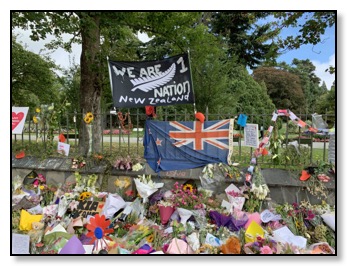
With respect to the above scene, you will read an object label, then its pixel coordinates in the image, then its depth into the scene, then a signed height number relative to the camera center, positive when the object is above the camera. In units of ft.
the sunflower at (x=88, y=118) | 14.90 +0.74
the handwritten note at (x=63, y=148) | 14.77 -0.81
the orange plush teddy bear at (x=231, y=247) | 10.05 -4.03
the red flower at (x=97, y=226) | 10.98 -3.60
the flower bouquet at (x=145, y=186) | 12.93 -2.47
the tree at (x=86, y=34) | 15.53 +5.99
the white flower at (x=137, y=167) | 14.02 -1.69
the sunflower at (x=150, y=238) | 10.95 -4.05
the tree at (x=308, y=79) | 91.16 +18.57
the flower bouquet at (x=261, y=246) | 9.94 -4.02
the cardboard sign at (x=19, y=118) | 15.25 +0.77
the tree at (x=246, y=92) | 48.67 +6.91
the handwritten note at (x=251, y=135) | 12.94 -0.14
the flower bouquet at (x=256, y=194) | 12.14 -2.64
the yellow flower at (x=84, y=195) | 13.47 -2.94
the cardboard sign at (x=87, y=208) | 12.76 -3.42
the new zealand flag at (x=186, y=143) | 13.39 -0.54
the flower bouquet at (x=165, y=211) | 12.17 -3.37
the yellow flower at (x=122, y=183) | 13.85 -2.44
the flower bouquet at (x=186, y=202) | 11.96 -2.98
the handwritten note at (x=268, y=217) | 11.70 -3.46
